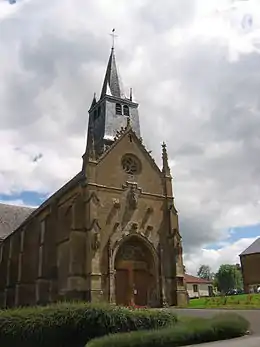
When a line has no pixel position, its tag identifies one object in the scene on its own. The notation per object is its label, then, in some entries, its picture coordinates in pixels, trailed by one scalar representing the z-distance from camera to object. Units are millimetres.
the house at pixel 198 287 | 78812
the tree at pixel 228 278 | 100750
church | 31906
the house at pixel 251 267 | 58844
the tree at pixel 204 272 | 142625
